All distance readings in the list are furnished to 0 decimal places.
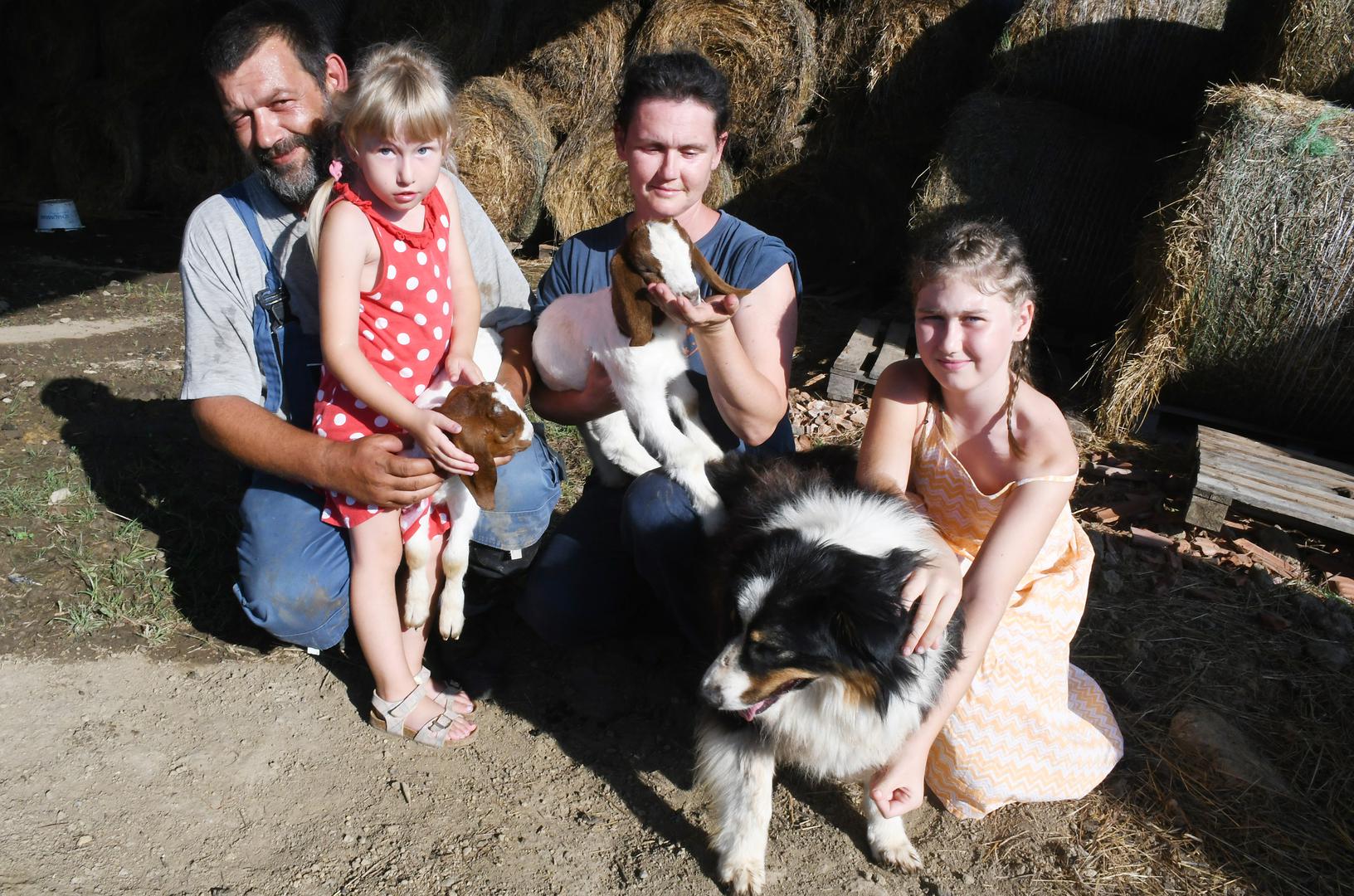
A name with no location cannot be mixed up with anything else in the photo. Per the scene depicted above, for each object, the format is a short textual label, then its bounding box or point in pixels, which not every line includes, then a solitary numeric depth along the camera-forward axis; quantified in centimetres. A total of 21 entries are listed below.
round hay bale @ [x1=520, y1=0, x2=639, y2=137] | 739
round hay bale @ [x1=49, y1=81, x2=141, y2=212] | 935
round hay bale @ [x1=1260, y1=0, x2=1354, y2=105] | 469
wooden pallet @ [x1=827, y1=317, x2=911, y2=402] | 532
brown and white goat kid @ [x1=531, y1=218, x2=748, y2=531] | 225
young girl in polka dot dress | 239
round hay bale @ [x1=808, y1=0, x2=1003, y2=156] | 649
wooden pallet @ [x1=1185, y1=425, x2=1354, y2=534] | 395
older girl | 232
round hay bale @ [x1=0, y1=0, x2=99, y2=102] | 988
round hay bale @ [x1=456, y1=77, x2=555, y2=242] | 732
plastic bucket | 826
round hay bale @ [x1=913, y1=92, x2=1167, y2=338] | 559
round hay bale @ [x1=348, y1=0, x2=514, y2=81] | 830
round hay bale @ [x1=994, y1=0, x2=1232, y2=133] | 557
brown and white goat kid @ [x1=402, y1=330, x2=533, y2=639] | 238
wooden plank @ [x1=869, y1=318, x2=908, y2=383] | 532
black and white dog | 204
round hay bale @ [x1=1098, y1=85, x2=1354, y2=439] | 439
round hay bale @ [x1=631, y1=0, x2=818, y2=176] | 675
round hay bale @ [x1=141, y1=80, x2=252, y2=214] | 929
